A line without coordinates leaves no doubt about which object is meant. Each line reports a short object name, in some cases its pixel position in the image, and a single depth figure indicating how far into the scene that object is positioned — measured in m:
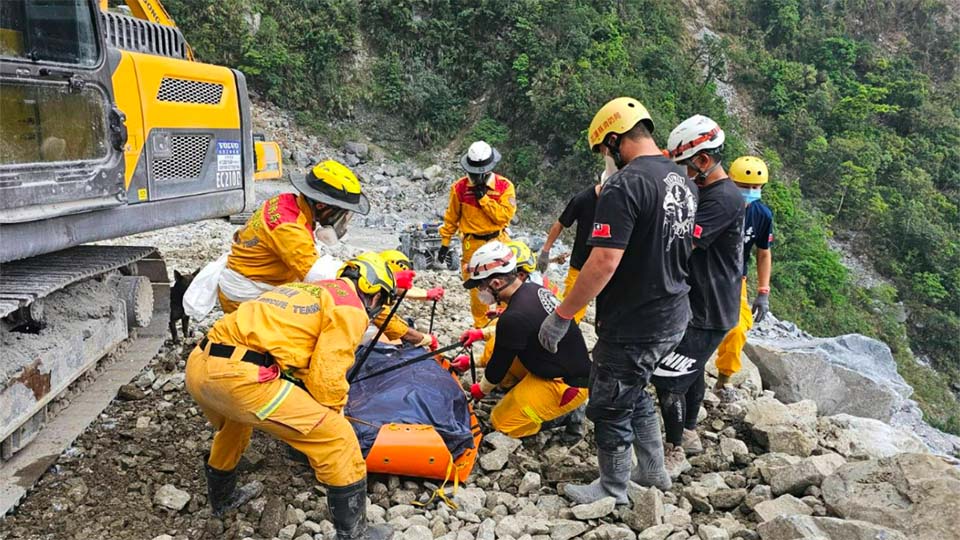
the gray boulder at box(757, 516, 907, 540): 2.52
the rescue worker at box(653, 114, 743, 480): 3.36
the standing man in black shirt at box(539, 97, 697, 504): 2.72
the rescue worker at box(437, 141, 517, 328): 5.46
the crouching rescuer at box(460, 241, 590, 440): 3.63
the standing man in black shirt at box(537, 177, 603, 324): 4.34
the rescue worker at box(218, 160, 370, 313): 3.64
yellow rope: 3.37
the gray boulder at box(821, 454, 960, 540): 2.60
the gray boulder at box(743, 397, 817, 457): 3.88
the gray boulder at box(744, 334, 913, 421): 5.62
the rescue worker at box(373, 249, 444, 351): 3.43
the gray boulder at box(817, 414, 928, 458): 4.21
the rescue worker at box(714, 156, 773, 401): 4.32
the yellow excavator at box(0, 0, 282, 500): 3.14
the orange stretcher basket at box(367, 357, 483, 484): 3.37
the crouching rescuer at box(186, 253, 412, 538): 2.68
